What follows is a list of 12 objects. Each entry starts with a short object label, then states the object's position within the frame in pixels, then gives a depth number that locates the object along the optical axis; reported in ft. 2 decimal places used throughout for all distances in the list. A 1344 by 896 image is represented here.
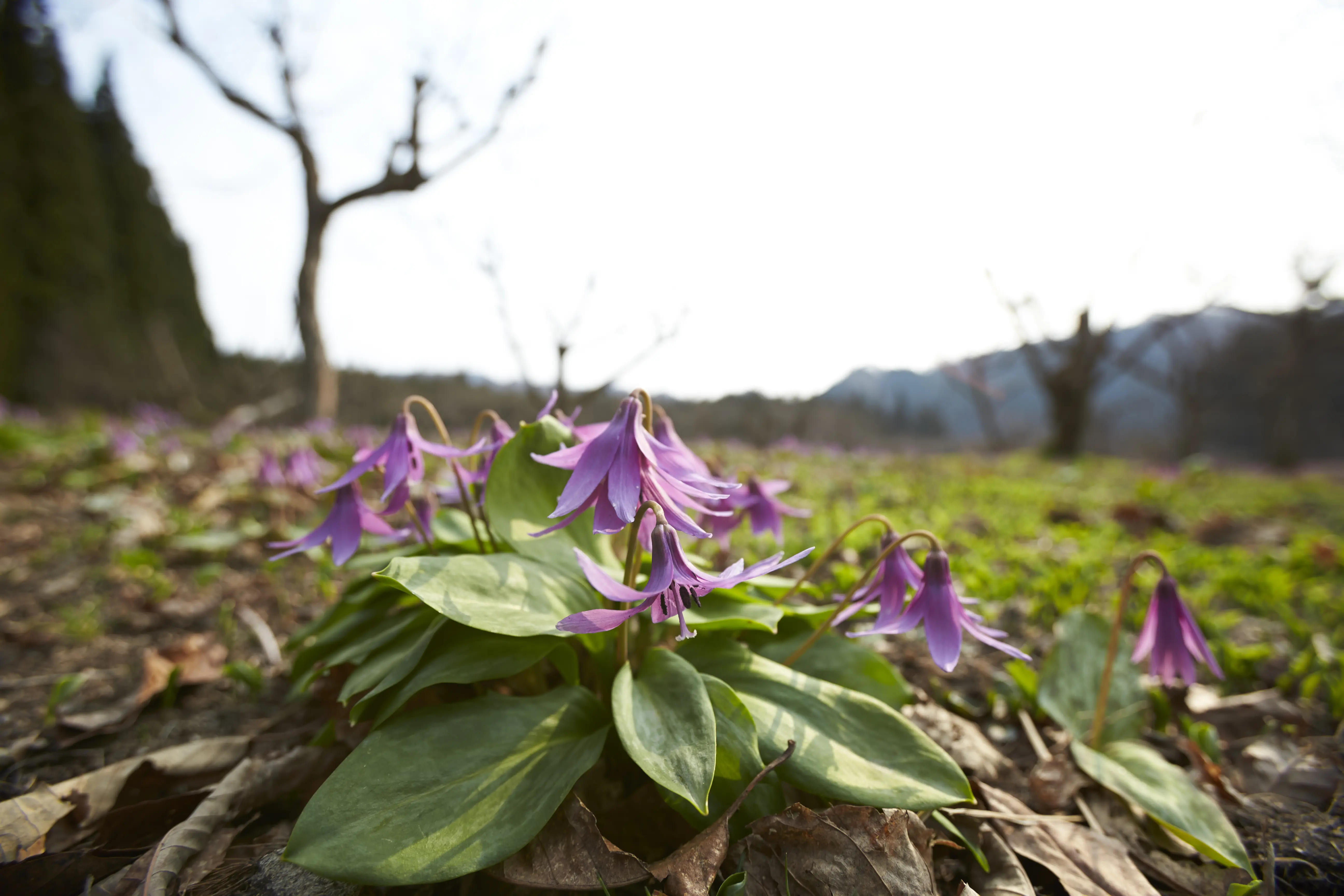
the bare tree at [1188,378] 56.32
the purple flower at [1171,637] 1.20
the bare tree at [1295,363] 45.95
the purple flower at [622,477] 0.93
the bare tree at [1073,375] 34.01
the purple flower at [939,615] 1.05
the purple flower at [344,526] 1.14
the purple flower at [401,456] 1.12
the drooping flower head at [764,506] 1.40
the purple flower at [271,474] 2.55
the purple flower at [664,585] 0.86
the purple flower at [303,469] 2.37
